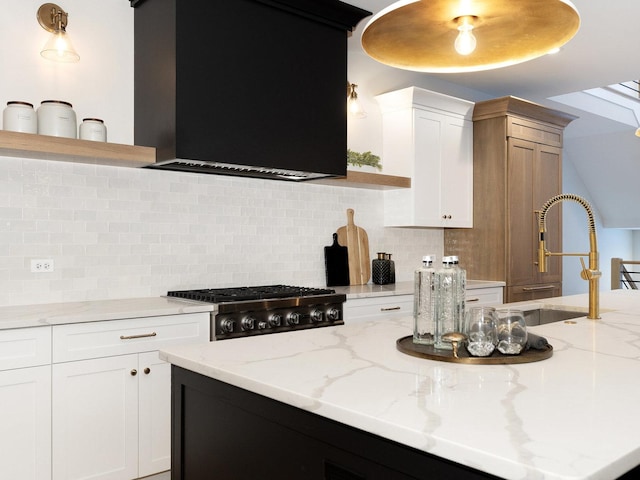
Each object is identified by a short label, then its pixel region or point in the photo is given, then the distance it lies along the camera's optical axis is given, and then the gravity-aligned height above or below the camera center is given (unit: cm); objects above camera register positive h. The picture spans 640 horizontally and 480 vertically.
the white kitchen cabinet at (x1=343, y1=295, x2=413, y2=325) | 399 -43
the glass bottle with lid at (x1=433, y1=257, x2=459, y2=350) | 168 -16
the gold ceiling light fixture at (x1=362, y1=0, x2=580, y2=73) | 152 +61
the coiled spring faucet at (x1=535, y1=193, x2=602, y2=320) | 248 -9
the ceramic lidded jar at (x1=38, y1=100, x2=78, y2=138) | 309 +68
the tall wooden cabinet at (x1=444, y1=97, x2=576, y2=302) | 527 +48
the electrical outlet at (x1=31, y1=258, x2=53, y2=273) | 324 -10
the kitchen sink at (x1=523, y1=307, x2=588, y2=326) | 307 -36
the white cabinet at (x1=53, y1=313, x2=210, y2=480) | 275 -74
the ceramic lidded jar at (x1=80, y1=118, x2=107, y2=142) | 323 +65
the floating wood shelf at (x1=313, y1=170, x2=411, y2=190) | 439 +52
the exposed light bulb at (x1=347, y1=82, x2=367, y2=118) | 454 +111
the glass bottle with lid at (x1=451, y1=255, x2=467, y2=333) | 169 -15
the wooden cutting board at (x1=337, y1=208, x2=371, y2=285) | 481 -1
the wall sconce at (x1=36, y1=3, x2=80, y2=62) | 313 +115
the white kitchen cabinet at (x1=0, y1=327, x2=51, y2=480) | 258 -70
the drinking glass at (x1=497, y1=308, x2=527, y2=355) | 166 -25
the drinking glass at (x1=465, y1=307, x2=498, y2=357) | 164 -24
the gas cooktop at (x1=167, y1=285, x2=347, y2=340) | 327 -37
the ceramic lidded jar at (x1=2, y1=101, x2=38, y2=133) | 297 +66
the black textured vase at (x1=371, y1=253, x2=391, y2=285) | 486 -20
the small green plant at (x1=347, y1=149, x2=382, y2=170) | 462 +70
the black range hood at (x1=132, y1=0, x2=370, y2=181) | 330 +99
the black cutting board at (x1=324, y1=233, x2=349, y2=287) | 468 -13
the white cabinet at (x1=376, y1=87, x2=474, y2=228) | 497 +81
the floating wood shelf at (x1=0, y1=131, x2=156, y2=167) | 288 +51
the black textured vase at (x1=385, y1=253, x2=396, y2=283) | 491 -19
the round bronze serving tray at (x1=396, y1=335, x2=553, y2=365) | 159 -30
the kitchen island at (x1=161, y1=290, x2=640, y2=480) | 99 -33
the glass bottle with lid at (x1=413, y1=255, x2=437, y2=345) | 170 -17
